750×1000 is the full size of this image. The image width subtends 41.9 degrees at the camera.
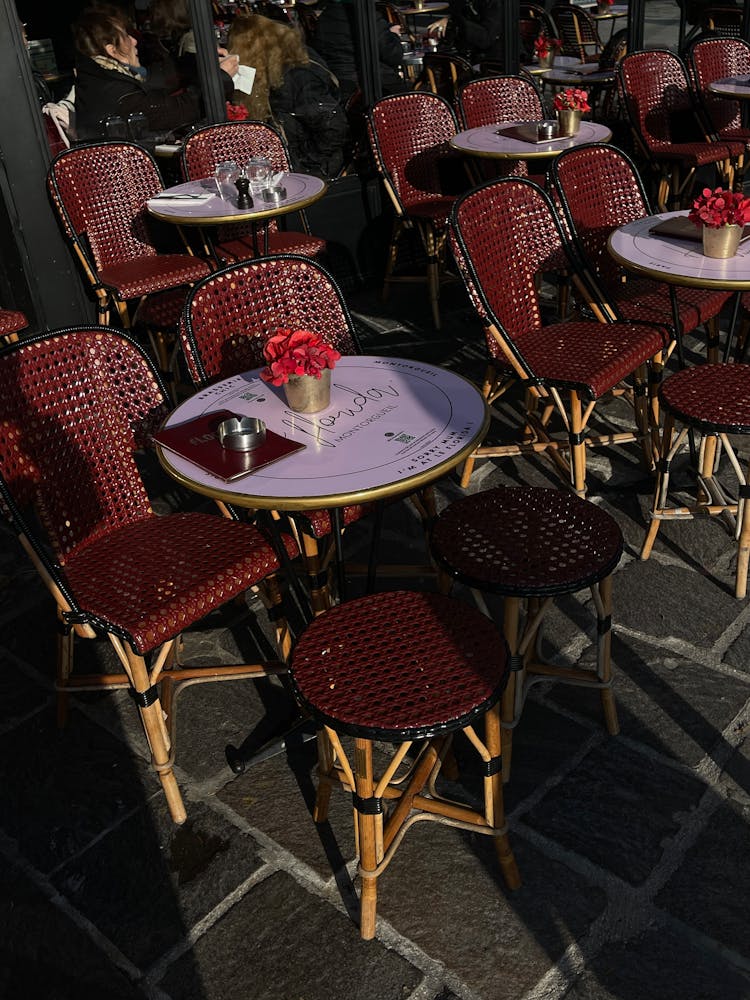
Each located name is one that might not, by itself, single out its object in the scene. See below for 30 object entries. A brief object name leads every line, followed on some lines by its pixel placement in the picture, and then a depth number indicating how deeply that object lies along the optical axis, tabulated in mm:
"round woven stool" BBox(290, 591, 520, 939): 1978
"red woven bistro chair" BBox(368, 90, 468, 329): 5637
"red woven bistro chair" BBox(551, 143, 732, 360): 3998
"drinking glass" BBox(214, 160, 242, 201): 4719
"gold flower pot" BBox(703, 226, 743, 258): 3369
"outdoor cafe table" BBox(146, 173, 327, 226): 4488
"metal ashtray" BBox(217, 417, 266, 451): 2363
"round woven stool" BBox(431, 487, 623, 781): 2328
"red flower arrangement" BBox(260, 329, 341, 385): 2480
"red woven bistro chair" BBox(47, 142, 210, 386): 4625
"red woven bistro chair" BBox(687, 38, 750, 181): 6984
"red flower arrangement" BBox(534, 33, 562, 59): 8750
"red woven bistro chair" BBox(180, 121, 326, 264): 5172
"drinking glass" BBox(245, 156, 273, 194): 4746
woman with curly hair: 5840
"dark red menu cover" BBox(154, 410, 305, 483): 2291
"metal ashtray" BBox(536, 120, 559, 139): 5465
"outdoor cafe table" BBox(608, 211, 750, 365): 3252
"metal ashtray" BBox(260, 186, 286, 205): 4680
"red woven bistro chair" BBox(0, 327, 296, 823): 2443
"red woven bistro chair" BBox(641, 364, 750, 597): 3074
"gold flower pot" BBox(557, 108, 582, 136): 5449
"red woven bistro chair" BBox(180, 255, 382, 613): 3031
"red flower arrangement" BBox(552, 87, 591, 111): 5434
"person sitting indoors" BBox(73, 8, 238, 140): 5531
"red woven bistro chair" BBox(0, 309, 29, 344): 4375
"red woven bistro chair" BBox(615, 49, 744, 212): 6582
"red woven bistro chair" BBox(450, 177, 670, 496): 3447
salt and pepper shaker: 4586
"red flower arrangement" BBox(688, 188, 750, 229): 3346
